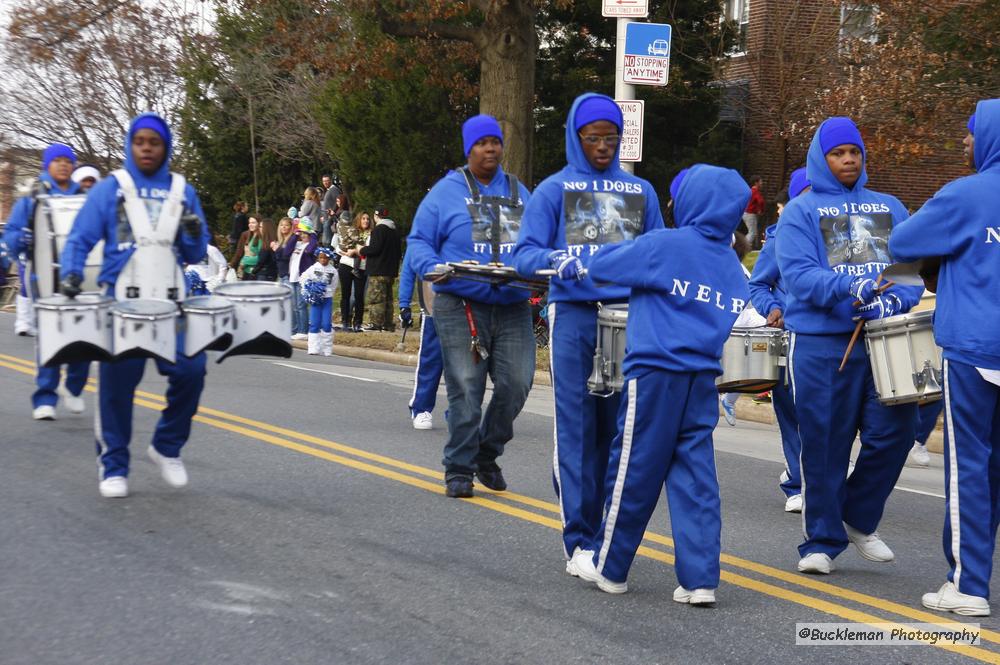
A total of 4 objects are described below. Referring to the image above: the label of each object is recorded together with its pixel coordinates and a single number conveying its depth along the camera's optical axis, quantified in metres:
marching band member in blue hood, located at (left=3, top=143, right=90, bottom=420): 11.18
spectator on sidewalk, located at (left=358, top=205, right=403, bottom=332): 21.33
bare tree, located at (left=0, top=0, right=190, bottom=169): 38.97
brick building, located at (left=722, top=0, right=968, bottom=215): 28.45
